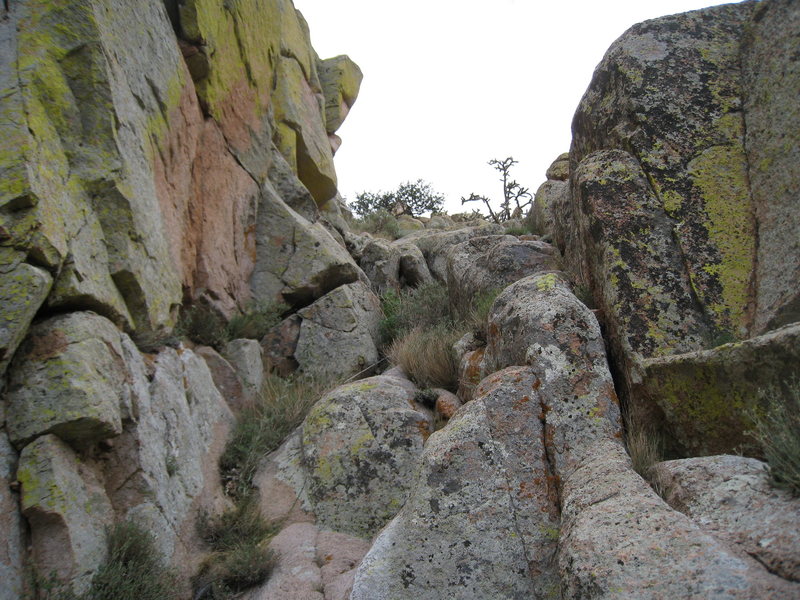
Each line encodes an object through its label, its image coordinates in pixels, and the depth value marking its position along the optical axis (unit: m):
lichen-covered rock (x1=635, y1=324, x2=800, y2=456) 2.88
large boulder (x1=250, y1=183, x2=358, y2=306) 8.02
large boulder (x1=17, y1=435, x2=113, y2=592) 3.32
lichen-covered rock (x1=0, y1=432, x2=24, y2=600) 3.06
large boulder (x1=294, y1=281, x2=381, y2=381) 7.43
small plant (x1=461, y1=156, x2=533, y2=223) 16.57
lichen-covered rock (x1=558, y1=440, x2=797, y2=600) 2.09
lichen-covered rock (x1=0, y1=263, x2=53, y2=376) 3.45
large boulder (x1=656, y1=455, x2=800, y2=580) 2.12
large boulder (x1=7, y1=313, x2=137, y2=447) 3.55
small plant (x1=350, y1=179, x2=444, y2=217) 21.53
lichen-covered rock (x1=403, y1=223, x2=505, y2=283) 10.55
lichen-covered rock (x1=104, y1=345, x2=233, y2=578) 4.09
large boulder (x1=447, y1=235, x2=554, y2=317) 6.57
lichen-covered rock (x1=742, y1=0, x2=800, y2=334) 3.62
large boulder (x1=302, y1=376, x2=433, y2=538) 4.71
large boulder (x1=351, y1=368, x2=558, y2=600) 3.04
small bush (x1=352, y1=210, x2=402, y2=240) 15.09
